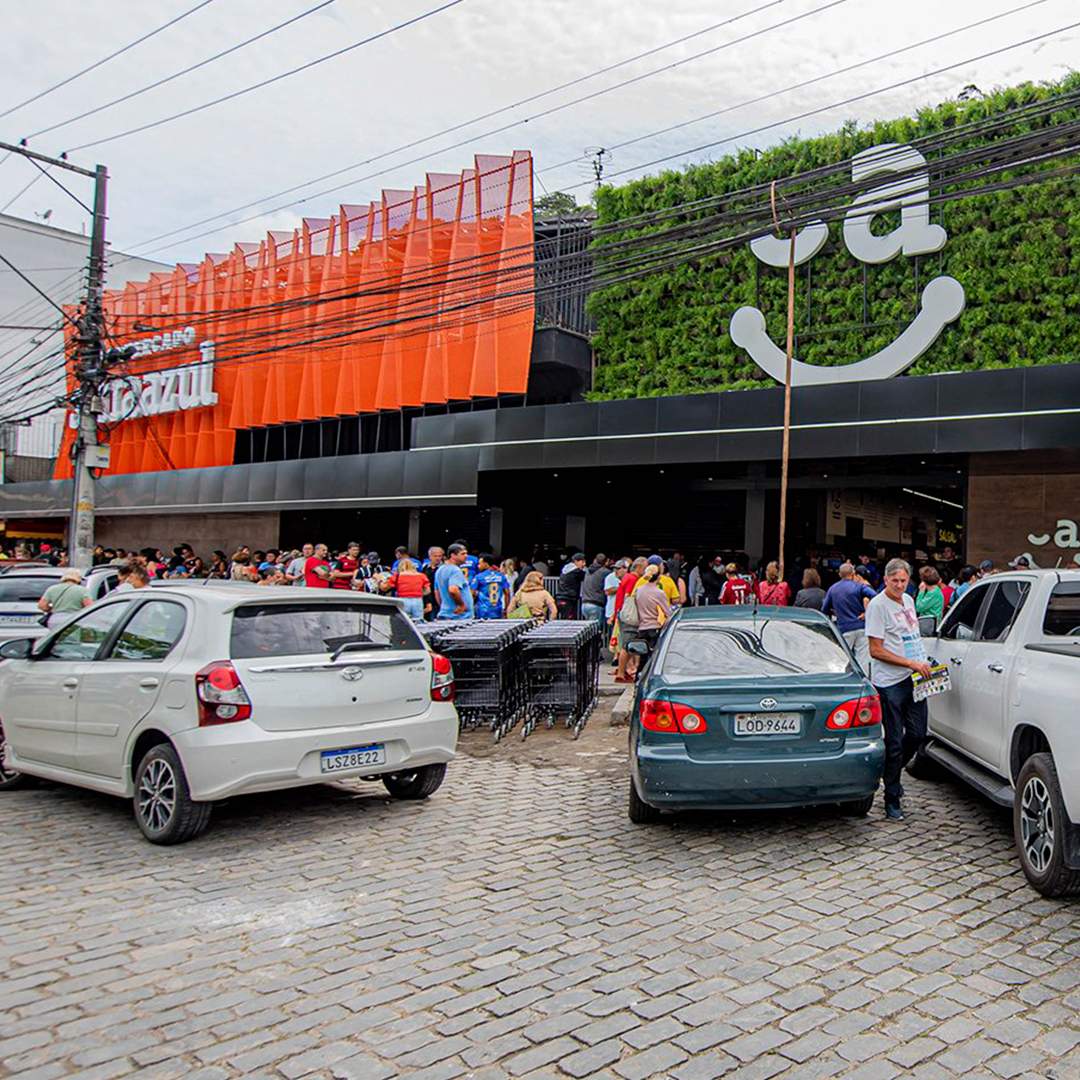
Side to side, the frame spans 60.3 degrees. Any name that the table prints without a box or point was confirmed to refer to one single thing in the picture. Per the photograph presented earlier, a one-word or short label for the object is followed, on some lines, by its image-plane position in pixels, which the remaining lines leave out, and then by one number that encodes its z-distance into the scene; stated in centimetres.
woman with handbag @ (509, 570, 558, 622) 1189
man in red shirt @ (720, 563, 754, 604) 1408
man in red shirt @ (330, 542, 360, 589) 1520
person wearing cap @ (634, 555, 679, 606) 1218
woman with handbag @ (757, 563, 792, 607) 1235
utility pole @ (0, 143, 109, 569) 1800
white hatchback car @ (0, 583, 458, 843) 559
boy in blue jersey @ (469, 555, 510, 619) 1319
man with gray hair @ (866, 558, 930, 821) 623
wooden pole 1362
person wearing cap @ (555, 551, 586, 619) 1672
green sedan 569
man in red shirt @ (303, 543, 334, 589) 1429
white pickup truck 463
